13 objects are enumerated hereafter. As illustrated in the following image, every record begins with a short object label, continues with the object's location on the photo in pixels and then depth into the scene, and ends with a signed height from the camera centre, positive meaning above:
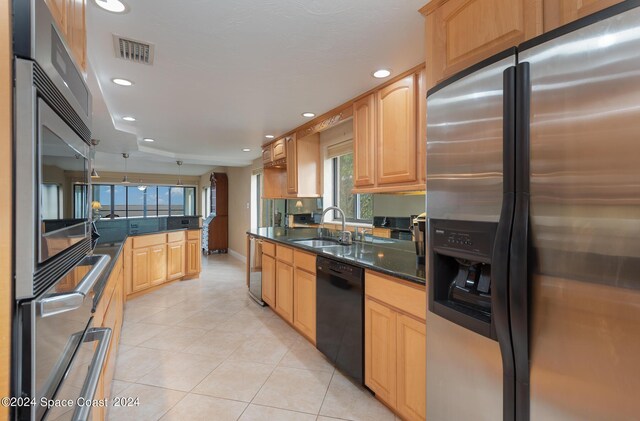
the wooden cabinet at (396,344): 1.60 -0.77
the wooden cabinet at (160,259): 4.16 -0.75
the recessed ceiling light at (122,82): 2.38 +1.03
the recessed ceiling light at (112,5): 1.45 +1.00
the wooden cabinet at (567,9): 0.89 +0.63
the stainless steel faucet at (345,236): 3.02 -0.26
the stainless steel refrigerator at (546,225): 0.76 -0.05
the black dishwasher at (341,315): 2.05 -0.78
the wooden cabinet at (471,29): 1.09 +0.74
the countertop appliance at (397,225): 2.51 -0.13
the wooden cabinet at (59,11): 0.77 +0.54
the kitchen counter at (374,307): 1.64 -0.68
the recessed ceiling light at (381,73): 2.21 +1.02
